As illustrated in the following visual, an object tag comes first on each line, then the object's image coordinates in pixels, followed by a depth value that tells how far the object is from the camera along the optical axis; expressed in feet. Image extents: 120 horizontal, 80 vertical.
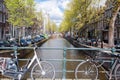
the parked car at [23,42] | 45.40
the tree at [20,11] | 45.94
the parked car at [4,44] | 37.71
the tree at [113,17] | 32.36
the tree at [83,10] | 45.20
